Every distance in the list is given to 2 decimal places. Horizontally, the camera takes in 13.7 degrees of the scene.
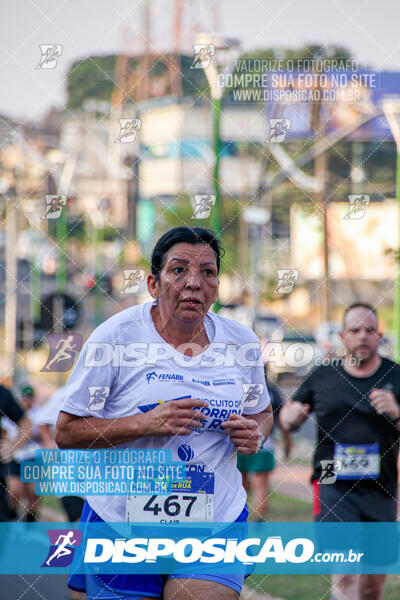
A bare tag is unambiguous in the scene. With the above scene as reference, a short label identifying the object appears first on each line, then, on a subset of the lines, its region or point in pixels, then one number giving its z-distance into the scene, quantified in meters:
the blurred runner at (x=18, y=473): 13.54
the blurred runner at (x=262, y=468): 13.94
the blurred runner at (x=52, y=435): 9.47
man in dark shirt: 9.26
